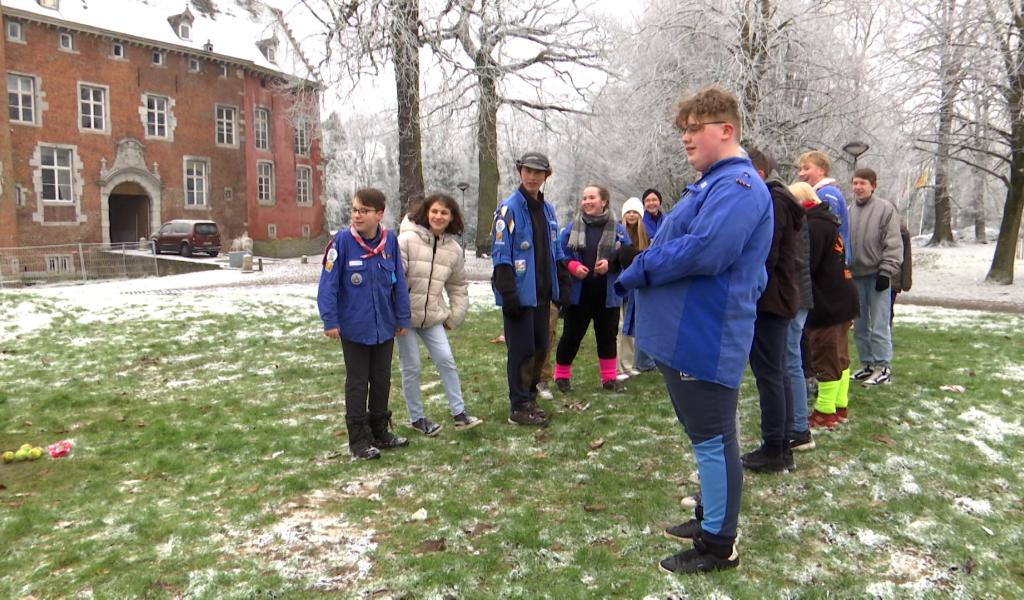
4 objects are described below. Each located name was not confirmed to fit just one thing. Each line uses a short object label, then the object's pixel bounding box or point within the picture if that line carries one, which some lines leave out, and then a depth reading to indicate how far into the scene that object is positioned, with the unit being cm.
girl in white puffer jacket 509
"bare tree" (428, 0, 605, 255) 1658
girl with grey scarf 607
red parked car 3027
